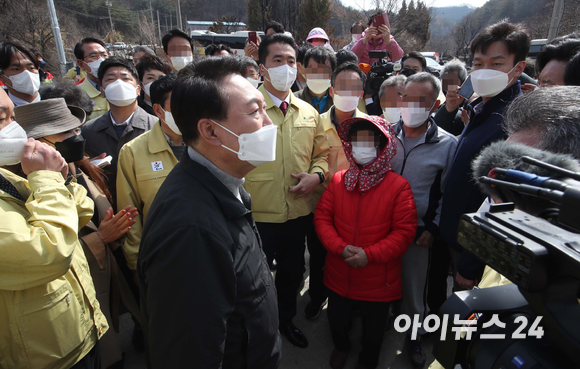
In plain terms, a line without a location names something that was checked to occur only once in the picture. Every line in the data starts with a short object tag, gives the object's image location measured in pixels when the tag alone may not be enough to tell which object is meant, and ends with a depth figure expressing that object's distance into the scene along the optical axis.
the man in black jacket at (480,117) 1.96
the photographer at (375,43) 4.82
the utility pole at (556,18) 8.84
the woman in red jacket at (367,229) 2.10
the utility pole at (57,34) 10.46
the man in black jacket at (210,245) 1.00
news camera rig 0.64
